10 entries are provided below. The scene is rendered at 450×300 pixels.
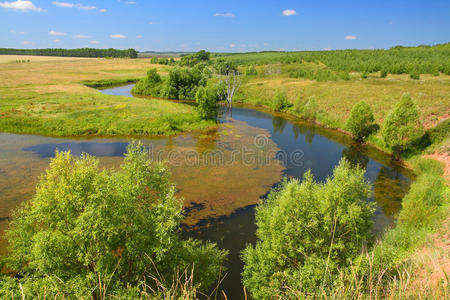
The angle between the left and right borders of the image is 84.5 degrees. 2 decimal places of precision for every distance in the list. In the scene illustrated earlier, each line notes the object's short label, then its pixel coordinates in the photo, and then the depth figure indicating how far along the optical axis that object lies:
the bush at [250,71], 107.42
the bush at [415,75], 68.06
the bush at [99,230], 9.64
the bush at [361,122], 39.62
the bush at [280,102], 63.38
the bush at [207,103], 50.27
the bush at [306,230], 12.51
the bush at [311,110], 54.81
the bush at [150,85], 77.00
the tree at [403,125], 31.55
